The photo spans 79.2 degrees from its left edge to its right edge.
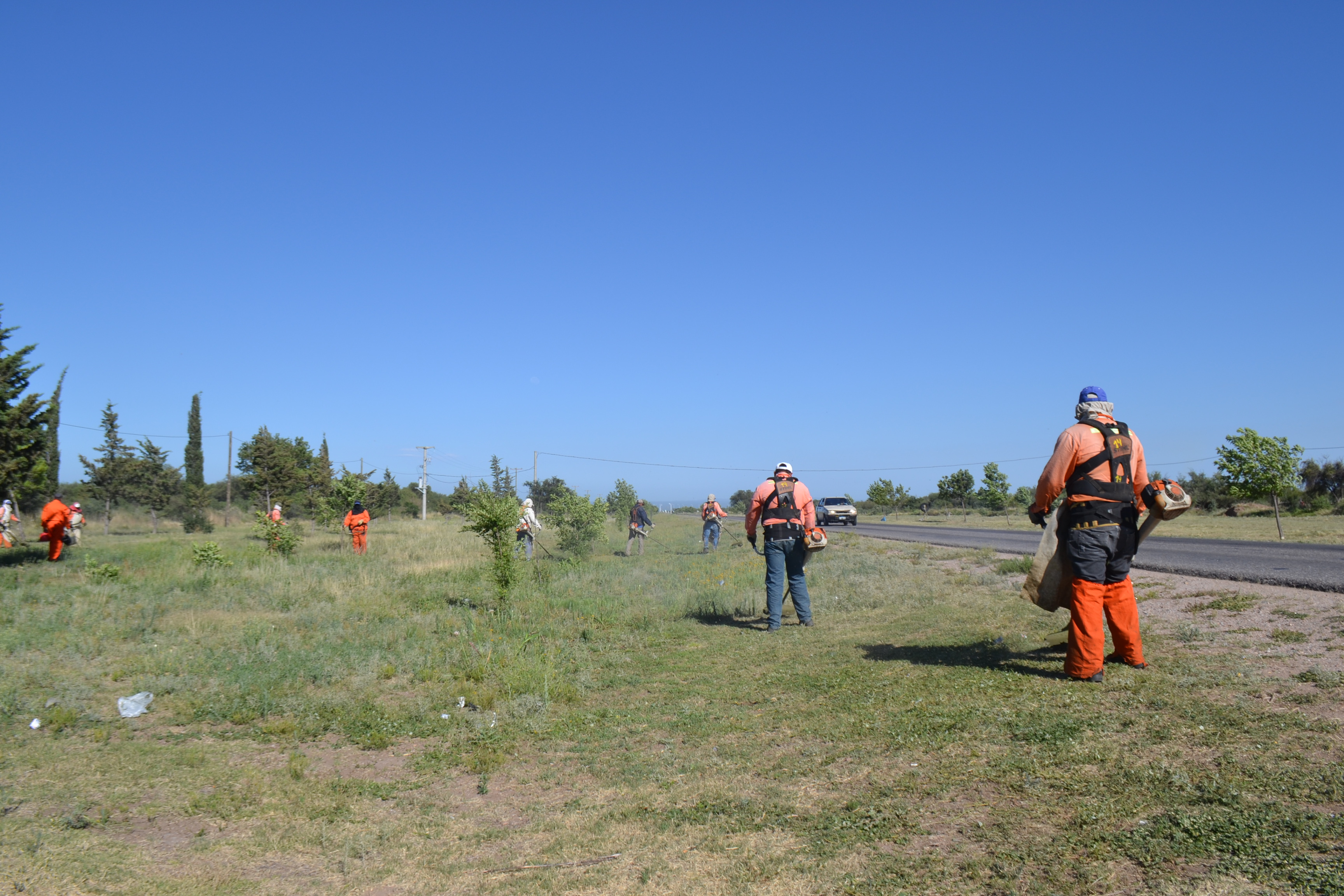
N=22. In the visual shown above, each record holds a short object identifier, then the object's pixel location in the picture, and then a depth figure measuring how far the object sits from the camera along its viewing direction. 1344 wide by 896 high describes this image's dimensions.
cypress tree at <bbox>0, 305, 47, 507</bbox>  18.27
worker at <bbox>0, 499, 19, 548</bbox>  21.41
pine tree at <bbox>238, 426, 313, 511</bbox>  41.06
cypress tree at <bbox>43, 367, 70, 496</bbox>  43.19
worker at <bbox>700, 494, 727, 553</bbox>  23.62
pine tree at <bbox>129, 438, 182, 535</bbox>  41.16
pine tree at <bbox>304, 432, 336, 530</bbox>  44.03
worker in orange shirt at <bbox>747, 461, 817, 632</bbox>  9.59
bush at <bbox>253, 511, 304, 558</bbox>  21.56
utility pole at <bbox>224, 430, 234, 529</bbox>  48.97
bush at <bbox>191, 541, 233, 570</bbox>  17.62
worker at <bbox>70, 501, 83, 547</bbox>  23.66
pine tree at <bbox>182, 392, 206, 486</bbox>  59.62
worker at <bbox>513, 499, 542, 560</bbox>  18.62
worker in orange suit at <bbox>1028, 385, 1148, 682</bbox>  5.39
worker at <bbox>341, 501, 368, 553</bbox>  23.27
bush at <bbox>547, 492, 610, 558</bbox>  22.09
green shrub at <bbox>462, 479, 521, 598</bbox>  12.84
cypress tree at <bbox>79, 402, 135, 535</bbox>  39.53
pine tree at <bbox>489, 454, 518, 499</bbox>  41.63
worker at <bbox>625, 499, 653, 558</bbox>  24.27
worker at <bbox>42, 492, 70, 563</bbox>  18.47
